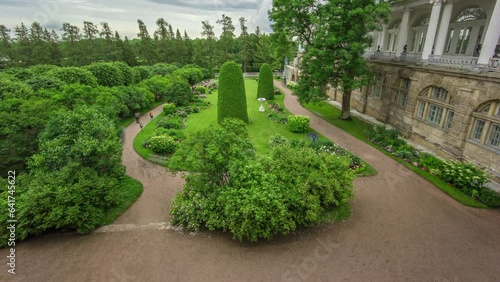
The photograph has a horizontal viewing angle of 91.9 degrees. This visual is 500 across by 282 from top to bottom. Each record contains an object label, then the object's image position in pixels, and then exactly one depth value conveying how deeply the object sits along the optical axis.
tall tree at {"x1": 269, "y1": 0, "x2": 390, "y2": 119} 19.09
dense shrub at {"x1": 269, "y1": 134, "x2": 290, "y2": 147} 17.30
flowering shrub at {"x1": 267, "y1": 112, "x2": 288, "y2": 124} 24.94
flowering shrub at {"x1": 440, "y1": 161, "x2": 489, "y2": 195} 12.70
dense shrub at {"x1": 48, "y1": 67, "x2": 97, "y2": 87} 23.91
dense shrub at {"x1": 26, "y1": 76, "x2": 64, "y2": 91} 20.17
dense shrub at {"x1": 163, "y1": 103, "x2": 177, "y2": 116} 28.45
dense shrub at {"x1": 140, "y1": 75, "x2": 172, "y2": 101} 32.46
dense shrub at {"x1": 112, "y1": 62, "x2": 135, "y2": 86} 32.38
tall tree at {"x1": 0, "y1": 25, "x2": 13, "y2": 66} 42.22
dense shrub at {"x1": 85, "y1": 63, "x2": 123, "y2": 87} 28.70
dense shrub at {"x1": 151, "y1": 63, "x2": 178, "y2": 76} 43.30
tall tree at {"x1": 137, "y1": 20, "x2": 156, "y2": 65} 55.66
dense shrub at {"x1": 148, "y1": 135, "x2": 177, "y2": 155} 18.02
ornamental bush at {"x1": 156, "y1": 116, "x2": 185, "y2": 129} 23.57
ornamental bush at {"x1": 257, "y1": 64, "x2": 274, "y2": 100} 33.69
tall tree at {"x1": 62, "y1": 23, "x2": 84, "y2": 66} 44.95
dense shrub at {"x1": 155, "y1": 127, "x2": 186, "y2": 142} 20.59
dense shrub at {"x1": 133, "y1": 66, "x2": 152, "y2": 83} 36.12
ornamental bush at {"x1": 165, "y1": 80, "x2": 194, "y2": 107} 30.97
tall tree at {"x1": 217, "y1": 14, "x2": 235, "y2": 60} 67.56
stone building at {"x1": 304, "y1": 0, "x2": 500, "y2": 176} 14.11
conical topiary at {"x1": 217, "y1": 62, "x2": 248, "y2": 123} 21.89
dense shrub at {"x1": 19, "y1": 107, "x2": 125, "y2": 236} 9.82
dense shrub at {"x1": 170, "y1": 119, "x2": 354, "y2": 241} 9.56
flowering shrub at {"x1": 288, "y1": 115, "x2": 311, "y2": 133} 21.95
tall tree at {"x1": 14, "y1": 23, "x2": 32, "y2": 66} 42.62
